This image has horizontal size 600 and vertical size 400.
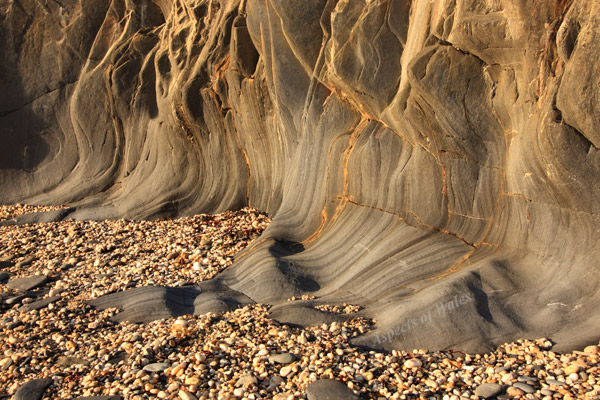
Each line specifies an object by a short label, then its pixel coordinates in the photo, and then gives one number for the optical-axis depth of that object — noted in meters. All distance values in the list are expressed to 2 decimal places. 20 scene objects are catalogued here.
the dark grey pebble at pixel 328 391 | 3.23
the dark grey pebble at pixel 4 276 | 6.70
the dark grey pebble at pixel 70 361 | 4.16
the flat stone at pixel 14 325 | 5.04
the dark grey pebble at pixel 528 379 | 3.21
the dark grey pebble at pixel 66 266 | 6.92
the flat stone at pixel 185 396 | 3.39
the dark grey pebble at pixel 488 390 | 3.14
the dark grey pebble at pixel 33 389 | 3.69
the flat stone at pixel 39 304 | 5.49
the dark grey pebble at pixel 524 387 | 3.13
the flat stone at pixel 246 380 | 3.48
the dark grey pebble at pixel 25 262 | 7.17
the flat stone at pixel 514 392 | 3.10
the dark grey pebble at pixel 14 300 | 5.80
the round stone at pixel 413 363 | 3.55
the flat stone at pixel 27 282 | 6.26
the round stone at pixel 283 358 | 3.70
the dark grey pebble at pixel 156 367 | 3.79
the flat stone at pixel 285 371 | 3.57
